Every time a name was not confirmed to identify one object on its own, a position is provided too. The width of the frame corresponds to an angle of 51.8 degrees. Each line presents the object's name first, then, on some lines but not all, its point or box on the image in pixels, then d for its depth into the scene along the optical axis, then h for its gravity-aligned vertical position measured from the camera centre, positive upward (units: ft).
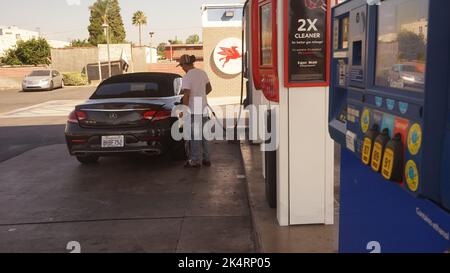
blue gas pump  4.59 -0.75
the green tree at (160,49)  337.86 +10.21
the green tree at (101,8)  214.48 +25.57
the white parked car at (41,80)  93.82 -3.20
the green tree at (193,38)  366.63 +19.16
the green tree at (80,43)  216.95 +10.30
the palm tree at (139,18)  266.98 +25.14
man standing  21.98 -1.78
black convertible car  21.70 -2.99
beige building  54.13 +2.69
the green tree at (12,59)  152.05 +2.10
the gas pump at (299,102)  12.39 -1.21
